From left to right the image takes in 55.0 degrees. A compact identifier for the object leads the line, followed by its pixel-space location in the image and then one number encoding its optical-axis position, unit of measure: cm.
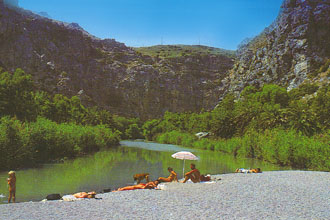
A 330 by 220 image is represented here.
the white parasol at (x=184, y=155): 2325
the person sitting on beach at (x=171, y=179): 2201
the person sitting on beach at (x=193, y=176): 2163
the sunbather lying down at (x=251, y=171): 2753
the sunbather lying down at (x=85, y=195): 1558
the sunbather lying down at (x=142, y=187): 1892
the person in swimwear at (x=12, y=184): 1605
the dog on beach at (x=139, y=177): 2154
